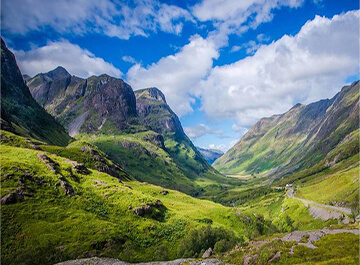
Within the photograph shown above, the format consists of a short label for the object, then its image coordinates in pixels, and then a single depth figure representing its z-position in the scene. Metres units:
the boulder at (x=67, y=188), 87.28
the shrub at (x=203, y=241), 78.01
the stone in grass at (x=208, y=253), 55.41
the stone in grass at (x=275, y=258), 38.01
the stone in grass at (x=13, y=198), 70.85
